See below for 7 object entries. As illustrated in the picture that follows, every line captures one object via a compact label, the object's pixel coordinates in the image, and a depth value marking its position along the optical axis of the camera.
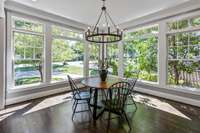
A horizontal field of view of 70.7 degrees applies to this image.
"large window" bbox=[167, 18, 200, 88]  4.01
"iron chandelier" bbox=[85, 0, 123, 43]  3.32
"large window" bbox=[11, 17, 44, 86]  4.13
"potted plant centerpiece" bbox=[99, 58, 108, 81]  3.43
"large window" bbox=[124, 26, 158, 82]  5.12
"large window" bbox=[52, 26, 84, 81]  5.26
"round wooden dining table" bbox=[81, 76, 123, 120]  2.87
